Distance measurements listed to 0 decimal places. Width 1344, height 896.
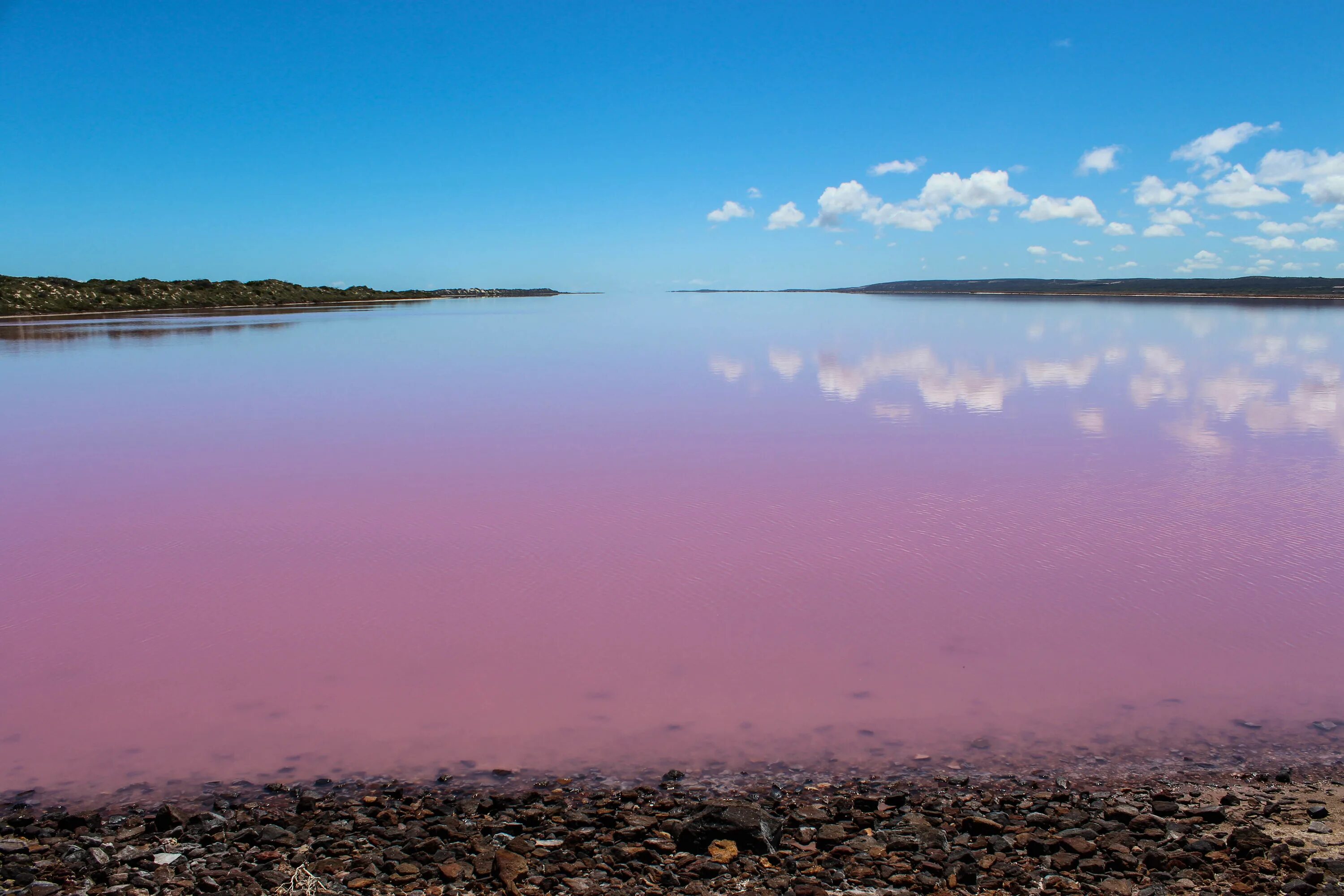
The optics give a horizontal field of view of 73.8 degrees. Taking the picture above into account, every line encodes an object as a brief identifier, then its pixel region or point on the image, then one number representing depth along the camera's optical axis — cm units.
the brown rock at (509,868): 291
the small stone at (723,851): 303
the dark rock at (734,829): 309
